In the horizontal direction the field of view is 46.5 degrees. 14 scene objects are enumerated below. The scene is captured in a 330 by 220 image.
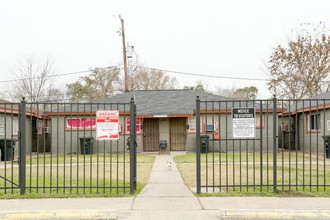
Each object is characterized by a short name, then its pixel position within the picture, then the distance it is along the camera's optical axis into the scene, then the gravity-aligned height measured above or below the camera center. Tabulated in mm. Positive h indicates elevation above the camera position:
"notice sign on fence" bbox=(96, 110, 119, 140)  8422 -80
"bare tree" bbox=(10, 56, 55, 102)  38594 +3521
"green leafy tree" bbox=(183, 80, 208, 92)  56253 +5067
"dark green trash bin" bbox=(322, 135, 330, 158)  17919 -1048
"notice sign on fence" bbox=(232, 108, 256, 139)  8359 -25
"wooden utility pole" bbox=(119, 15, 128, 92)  28983 +5405
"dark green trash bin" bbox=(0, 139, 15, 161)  17938 -1307
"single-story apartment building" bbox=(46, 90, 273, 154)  22531 -234
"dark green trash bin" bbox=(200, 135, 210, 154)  21562 -1459
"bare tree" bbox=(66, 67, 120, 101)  44969 +4287
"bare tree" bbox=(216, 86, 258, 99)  58334 +4519
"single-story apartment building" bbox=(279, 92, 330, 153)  20344 -245
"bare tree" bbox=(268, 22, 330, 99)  34781 +5029
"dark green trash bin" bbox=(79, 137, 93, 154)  21998 -1360
